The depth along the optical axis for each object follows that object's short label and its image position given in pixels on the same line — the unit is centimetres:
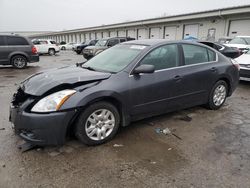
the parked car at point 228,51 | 979
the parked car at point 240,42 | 1261
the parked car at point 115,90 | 305
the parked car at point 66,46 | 3931
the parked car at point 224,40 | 1521
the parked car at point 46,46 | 2412
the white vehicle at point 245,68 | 734
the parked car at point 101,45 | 1666
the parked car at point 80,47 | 2577
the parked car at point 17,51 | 1136
